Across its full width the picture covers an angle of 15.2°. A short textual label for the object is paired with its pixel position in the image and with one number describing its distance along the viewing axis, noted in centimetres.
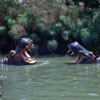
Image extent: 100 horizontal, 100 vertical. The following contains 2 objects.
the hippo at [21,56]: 1712
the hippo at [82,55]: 1704
